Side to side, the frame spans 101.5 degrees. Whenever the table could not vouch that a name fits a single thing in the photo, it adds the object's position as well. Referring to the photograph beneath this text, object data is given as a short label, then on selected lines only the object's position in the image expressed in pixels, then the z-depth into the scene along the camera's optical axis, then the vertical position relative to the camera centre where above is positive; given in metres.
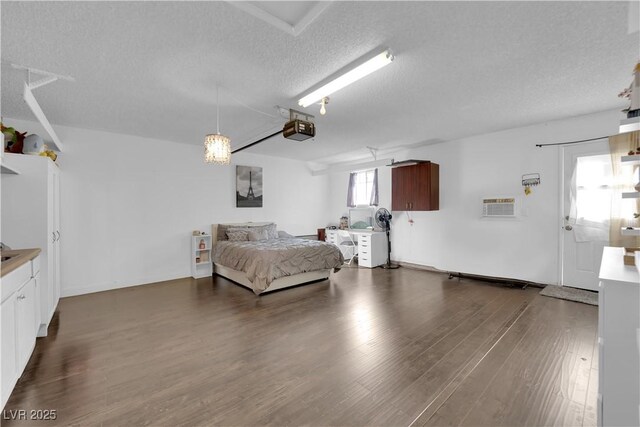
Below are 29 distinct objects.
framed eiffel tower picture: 5.89 +0.60
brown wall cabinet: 5.23 +0.53
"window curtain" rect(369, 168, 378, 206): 6.59 +0.57
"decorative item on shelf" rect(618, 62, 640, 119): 1.48 +0.67
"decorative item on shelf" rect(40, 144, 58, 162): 3.13 +0.77
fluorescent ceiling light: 2.15 +1.27
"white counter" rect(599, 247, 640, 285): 1.11 -0.29
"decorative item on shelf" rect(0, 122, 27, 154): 2.91 +0.83
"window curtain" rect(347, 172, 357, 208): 7.14 +0.56
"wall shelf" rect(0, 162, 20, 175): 2.43 +0.42
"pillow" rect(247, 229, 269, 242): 5.36 -0.47
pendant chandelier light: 2.83 +0.70
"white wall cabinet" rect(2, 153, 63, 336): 2.64 +0.01
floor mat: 3.51 -1.17
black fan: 6.01 -0.22
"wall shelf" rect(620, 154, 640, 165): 1.32 +0.27
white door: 3.73 +0.01
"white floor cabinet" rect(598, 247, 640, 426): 1.06 -0.58
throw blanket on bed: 3.96 -0.76
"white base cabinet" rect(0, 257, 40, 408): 1.66 -0.80
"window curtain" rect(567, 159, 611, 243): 3.73 -0.14
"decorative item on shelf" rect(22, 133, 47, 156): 2.96 +0.78
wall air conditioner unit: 4.49 +0.08
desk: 5.81 -0.80
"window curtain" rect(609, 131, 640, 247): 3.34 +0.27
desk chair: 6.59 -0.82
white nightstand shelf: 5.13 -0.89
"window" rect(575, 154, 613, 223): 3.71 +0.35
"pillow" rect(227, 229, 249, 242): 5.30 -0.47
